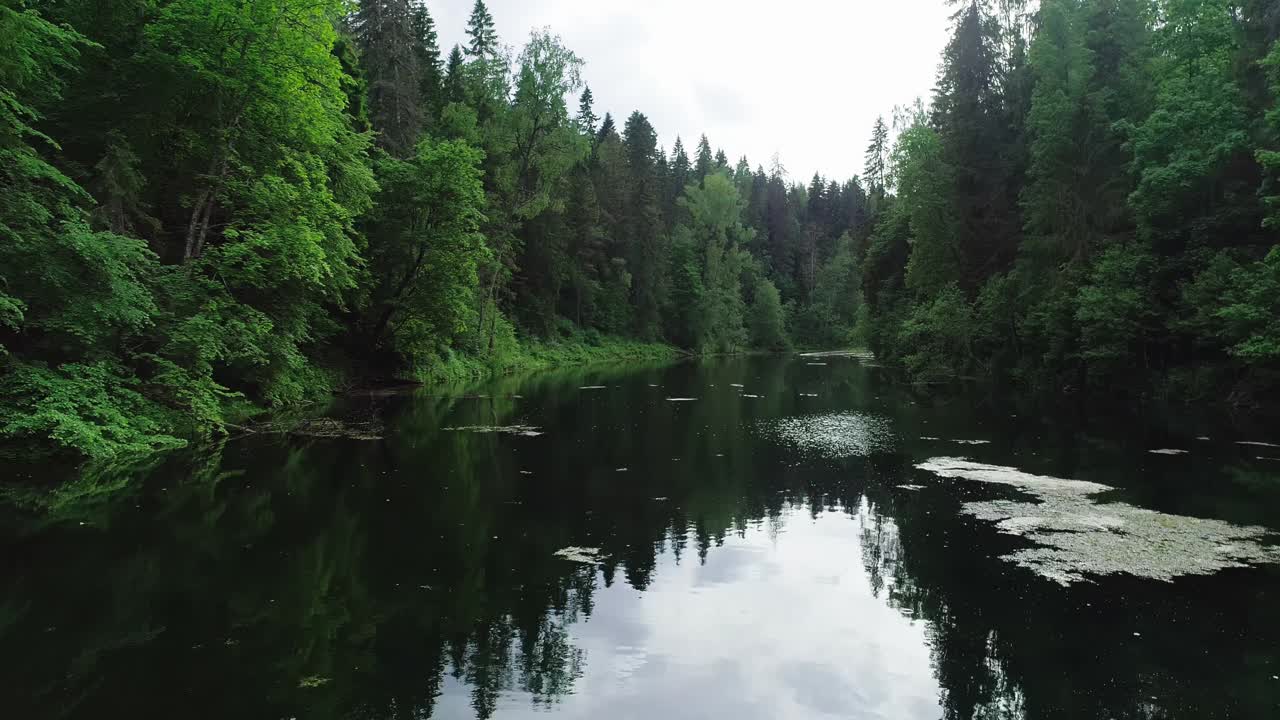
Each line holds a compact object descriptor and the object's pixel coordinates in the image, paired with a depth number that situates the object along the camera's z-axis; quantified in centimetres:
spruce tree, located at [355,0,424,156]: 3828
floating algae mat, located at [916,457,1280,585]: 1009
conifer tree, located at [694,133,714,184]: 10512
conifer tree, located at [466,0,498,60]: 4838
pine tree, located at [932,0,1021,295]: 4091
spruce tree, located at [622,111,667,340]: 6794
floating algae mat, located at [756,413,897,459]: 1985
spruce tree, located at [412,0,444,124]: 4997
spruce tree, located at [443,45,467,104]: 4842
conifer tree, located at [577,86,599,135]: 5758
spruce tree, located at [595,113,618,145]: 8169
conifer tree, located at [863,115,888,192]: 8038
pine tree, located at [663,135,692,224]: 8250
